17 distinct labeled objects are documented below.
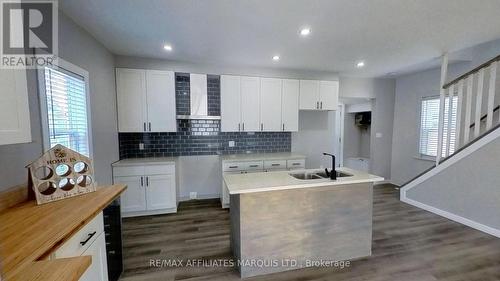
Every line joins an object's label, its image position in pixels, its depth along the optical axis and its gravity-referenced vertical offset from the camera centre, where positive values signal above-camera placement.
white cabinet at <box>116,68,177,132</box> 3.35 +0.46
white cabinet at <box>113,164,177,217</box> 3.18 -0.98
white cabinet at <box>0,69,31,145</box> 0.90 +0.09
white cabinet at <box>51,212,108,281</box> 1.11 -0.73
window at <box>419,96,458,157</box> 4.17 +0.05
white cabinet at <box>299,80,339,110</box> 4.11 +0.68
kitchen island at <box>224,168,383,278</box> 1.98 -0.95
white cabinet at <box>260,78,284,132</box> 3.92 +0.47
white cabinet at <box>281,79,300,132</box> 4.02 +0.47
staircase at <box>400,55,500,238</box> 2.77 -0.55
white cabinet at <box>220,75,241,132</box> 3.73 +0.46
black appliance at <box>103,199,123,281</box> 1.92 -1.06
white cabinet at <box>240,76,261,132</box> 3.83 +0.46
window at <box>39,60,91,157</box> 1.82 +0.21
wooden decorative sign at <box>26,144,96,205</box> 1.34 -0.34
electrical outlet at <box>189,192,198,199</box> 3.97 -1.30
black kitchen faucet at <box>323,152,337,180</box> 2.17 -0.48
